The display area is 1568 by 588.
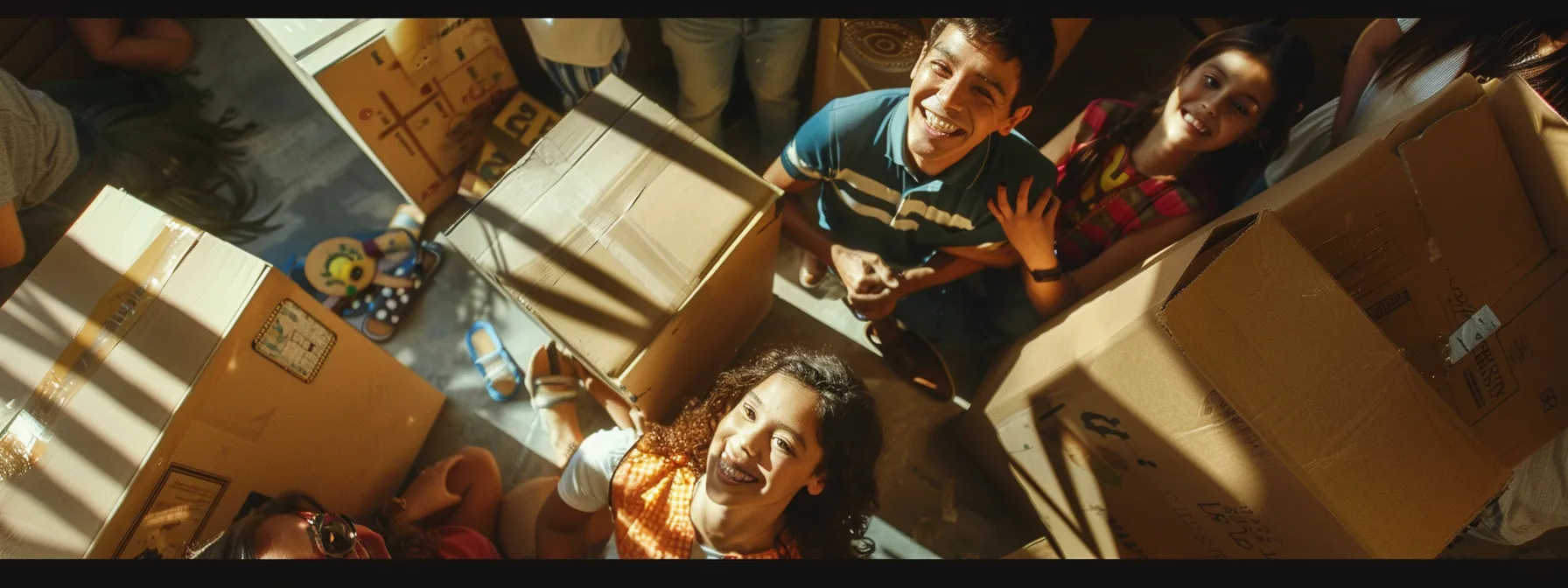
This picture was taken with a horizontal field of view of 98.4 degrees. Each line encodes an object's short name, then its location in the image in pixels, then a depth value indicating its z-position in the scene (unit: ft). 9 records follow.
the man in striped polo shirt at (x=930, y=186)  3.74
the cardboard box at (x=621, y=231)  4.19
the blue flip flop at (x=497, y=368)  6.31
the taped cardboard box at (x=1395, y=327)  3.08
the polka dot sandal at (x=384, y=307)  6.44
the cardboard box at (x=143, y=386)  3.43
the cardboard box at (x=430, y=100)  5.38
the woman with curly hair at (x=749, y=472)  3.87
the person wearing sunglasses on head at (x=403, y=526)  3.89
